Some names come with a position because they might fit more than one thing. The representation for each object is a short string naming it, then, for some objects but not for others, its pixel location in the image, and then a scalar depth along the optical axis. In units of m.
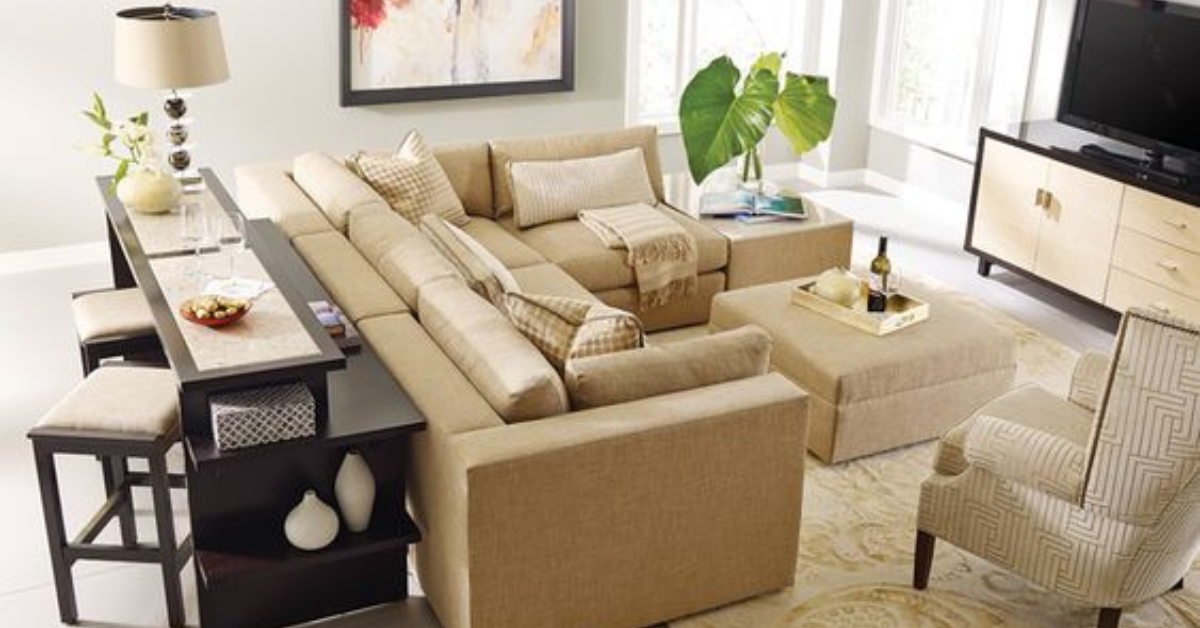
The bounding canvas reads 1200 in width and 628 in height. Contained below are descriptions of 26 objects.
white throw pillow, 5.54
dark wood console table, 3.16
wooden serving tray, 4.56
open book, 5.79
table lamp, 4.39
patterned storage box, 3.08
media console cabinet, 5.33
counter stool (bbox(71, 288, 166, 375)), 4.11
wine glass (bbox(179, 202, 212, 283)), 3.94
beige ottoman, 4.38
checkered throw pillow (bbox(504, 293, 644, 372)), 3.47
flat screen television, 5.40
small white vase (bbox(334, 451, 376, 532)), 3.33
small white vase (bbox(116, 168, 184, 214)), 4.30
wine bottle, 4.64
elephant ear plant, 5.76
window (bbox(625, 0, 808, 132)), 7.35
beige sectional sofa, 3.14
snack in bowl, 3.35
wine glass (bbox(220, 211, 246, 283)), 3.95
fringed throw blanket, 5.32
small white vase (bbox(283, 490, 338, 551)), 3.28
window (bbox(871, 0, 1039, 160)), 6.73
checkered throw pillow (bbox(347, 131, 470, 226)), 5.16
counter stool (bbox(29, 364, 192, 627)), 3.36
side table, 5.60
